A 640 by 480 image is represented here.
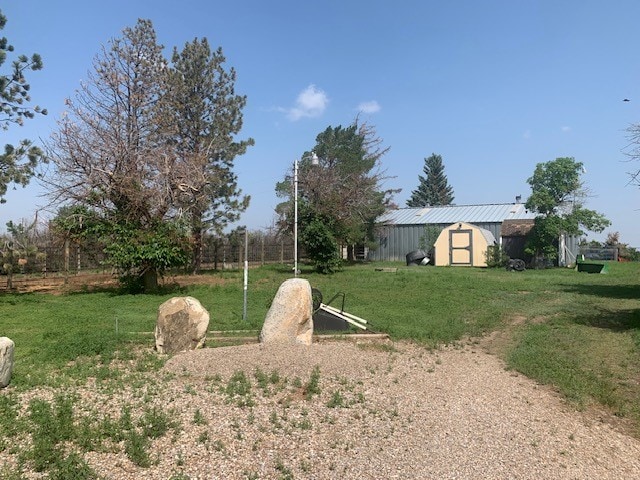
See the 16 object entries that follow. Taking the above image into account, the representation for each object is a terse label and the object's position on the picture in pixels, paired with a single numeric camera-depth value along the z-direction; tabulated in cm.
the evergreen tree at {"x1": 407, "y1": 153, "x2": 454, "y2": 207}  7719
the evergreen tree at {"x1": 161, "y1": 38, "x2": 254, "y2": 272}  2473
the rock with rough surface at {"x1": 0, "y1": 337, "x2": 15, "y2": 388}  539
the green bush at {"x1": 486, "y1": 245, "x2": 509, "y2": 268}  3225
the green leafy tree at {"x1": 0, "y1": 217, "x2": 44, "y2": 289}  1559
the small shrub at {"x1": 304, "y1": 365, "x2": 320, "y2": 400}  563
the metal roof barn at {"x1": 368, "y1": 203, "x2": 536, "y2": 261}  3869
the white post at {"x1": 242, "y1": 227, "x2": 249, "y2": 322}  1031
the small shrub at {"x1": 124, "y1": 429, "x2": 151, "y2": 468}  381
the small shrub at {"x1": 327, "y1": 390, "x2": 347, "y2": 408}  533
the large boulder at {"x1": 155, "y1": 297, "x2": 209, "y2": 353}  738
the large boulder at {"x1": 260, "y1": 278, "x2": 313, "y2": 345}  764
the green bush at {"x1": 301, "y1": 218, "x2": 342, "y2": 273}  2397
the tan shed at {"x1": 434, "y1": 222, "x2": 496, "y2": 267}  3284
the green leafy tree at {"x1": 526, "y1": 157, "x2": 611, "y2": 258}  3153
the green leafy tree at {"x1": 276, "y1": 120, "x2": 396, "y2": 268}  2512
